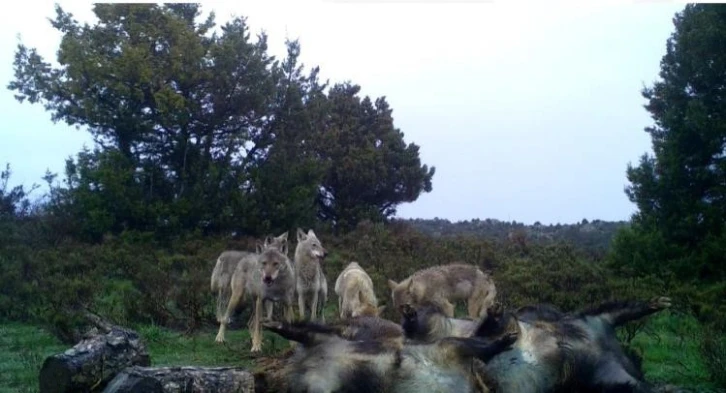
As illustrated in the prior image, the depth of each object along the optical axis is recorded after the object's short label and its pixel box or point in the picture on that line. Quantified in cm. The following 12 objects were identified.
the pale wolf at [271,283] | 1206
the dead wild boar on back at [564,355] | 636
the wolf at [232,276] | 1271
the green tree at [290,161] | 2786
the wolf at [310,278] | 1310
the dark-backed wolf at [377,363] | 569
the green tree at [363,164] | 3631
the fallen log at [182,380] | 633
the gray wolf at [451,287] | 1331
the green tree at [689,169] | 1884
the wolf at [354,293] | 1248
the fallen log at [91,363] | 721
